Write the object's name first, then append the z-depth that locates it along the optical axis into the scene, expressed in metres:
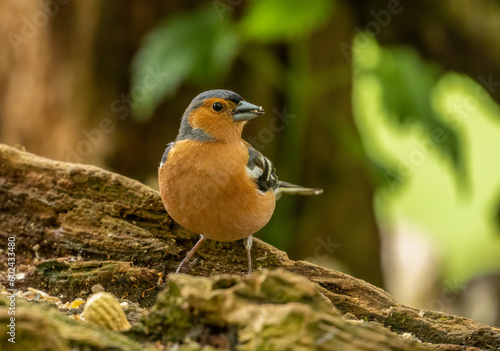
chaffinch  7.28
